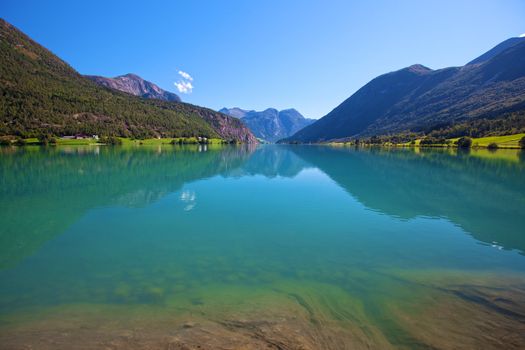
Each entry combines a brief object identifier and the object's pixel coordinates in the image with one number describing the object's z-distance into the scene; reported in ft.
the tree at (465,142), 480.23
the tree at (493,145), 417.49
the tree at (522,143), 375.53
